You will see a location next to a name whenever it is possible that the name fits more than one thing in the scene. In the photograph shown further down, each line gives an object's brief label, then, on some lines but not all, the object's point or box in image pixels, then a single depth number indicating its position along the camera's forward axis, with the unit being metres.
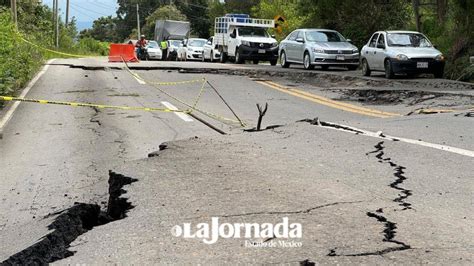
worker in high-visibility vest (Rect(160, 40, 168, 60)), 47.81
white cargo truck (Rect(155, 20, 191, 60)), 57.38
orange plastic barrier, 32.34
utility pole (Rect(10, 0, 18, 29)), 28.88
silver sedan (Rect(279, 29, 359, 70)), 23.75
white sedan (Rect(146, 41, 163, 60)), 44.53
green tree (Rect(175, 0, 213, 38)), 98.50
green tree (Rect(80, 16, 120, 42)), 119.12
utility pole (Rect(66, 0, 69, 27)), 72.44
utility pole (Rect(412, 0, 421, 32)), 25.45
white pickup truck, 31.92
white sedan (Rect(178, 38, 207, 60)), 41.38
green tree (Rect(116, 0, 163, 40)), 112.88
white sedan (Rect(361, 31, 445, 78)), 19.06
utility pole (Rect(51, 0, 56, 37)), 57.29
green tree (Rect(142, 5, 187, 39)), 91.31
